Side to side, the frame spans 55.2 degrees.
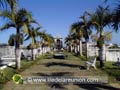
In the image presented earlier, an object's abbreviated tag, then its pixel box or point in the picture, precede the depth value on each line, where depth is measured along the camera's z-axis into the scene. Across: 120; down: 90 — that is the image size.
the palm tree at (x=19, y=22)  8.74
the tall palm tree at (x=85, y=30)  13.64
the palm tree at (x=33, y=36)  12.21
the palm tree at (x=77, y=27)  13.11
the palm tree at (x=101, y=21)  9.27
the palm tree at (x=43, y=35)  15.80
